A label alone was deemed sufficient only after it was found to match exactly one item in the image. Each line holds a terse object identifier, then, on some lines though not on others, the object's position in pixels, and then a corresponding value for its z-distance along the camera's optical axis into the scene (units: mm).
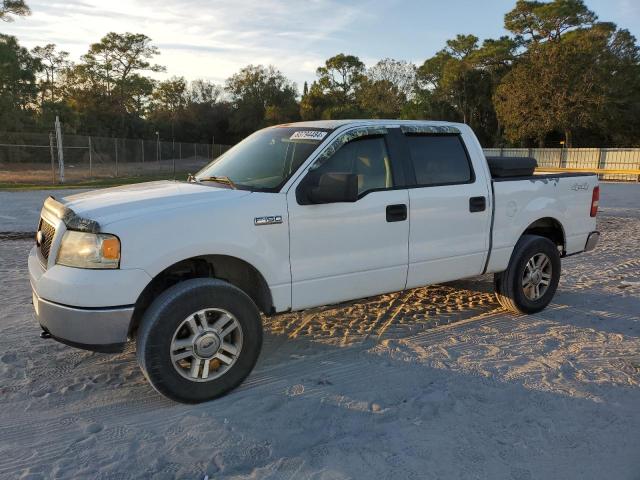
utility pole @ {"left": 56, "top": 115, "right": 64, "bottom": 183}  25530
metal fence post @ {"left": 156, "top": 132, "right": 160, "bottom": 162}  39175
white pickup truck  3373
